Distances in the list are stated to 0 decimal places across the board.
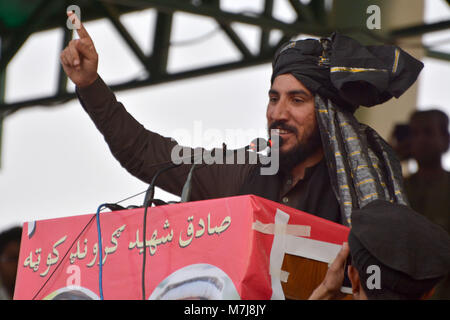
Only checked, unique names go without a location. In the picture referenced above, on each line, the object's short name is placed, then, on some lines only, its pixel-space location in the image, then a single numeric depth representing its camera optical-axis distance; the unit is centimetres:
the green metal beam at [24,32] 996
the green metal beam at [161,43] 1105
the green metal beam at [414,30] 968
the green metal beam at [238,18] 927
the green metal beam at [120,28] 1120
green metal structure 956
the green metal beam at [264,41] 1081
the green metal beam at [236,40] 1089
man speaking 432
